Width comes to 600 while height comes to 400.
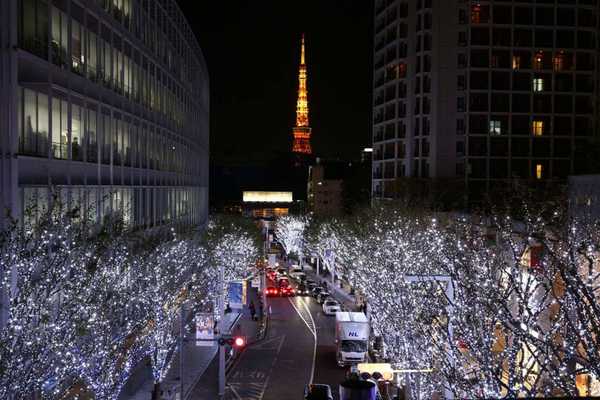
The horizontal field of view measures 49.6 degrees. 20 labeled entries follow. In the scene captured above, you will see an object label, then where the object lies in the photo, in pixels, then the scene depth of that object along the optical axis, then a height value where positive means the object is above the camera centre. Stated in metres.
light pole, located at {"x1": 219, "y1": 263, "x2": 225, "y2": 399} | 36.94 -6.56
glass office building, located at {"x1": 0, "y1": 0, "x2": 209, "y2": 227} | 15.95 +2.50
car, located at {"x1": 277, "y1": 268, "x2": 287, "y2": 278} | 61.09 -8.82
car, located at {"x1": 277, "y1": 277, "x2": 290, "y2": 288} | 52.22 -8.12
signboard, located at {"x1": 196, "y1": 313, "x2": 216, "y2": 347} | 24.89 -5.56
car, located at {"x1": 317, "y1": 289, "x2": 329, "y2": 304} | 46.40 -8.24
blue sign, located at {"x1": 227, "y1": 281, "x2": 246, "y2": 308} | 39.50 -6.86
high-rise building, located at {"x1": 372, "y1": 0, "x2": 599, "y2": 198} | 56.88 +8.42
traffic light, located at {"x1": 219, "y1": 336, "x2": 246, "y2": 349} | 19.69 -4.97
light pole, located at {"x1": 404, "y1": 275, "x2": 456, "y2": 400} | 17.14 -2.66
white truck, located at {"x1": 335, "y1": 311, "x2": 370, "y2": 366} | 27.70 -6.82
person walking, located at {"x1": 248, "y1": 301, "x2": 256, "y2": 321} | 39.59 -7.93
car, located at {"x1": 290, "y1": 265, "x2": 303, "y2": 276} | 61.56 -8.62
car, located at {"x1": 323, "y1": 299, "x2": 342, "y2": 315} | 40.91 -7.86
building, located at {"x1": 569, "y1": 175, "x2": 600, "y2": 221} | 21.03 -0.38
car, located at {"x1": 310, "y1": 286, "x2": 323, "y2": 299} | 48.94 -8.24
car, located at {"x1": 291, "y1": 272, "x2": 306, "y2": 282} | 57.38 -8.51
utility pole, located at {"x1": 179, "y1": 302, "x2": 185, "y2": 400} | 20.34 -5.00
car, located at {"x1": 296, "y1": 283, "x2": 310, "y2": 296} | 51.44 -8.72
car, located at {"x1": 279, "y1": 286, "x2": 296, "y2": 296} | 50.79 -8.57
